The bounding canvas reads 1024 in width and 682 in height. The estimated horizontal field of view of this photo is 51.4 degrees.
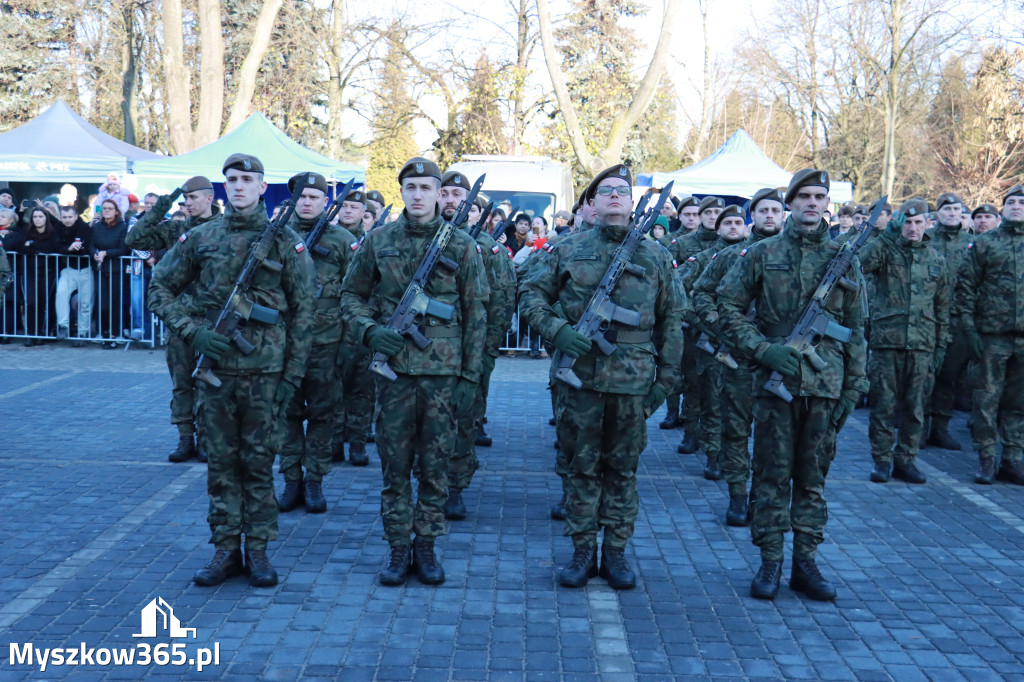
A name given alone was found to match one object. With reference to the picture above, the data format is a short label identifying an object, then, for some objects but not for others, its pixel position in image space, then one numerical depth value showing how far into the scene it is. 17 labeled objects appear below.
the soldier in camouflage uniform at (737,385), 7.59
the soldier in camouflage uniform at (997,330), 8.96
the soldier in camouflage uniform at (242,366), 5.88
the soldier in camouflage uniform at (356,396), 8.79
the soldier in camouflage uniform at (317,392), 7.51
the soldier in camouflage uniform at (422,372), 5.96
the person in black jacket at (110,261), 15.26
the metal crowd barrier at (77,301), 15.51
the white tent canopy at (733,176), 22.14
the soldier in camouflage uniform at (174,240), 8.30
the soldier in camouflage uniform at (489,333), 6.86
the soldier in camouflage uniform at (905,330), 8.78
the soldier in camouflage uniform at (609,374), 5.90
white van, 21.44
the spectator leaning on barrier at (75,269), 15.48
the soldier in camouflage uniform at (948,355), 10.20
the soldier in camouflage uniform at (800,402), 5.92
